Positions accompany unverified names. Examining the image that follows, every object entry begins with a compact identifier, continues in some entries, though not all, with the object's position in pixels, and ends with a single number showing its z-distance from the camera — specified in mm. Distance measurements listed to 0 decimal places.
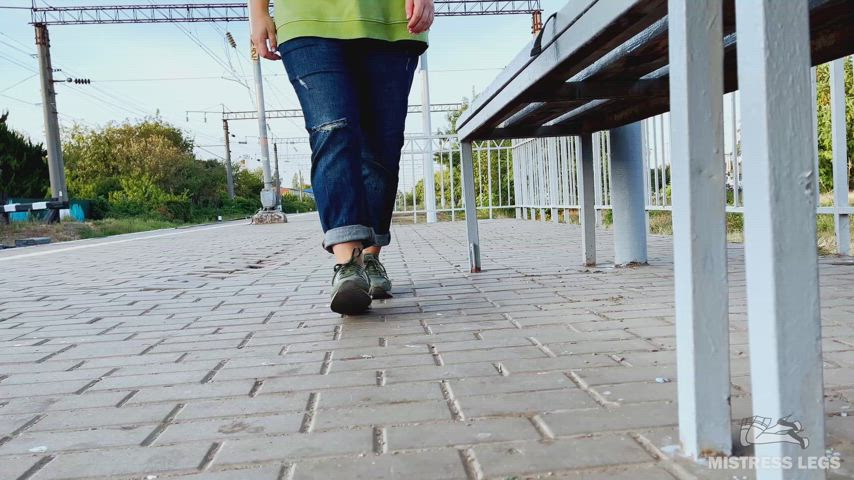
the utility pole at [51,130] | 23766
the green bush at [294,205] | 73300
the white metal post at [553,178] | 10008
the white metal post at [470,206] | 4055
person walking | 2609
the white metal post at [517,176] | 12810
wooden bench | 831
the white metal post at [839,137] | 3725
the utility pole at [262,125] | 21922
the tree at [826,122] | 4982
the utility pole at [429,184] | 13719
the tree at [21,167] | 24406
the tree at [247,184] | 65562
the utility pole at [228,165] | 52719
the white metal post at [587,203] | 3941
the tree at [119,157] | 43469
